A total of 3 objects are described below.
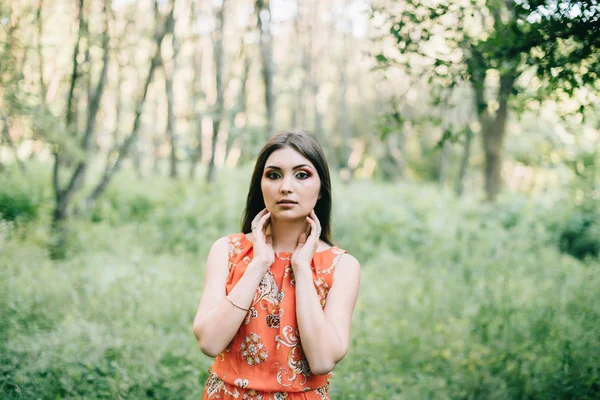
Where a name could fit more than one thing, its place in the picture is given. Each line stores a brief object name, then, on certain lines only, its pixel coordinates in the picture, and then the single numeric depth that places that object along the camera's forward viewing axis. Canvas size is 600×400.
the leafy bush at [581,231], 9.66
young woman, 1.96
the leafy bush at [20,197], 7.70
